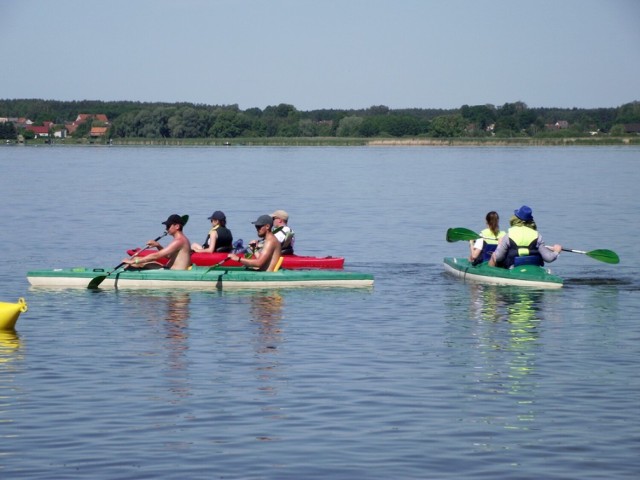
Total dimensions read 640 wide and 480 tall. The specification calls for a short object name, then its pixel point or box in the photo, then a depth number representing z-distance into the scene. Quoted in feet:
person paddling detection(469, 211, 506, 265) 68.80
